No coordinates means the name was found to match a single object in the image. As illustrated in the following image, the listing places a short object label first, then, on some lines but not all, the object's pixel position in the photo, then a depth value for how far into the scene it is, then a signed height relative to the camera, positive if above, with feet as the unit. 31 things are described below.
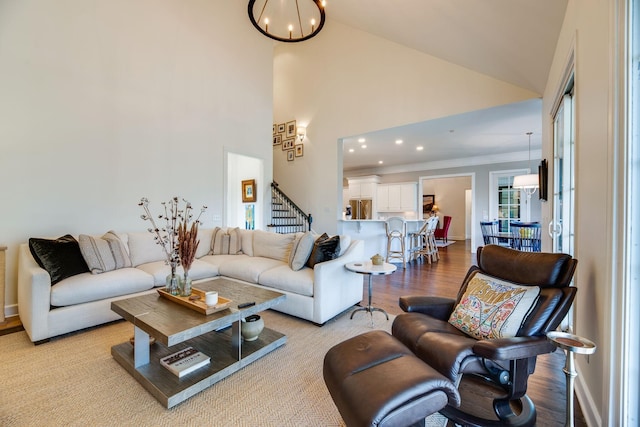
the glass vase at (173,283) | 7.72 -2.02
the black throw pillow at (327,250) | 10.11 -1.40
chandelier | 9.82 +8.23
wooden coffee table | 5.72 -3.54
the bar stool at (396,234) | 18.86 -1.53
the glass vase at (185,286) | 7.56 -2.05
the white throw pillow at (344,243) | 10.77 -1.24
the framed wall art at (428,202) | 41.52 +1.50
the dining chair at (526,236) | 17.04 -1.53
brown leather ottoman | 3.70 -2.57
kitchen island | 20.01 -1.50
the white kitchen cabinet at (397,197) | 30.81 +1.70
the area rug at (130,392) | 5.21 -3.88
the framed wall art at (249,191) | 22.02 +1.73
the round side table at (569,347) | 3.75 -1.85
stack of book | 6.16 -3.48
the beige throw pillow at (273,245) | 12.60 -1.57
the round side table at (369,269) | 9.18 -1.93
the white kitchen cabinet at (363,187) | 33.09 +3.08
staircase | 21.48 -0.29
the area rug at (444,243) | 30.96 -3.79
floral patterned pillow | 5.29 -1.97
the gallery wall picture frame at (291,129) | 22.94 +6.96
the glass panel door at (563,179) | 8.39 +1.10
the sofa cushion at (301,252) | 10.60 -1.55
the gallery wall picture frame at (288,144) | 23.21 +5.82
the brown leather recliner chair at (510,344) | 4.65 -2.46
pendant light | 16.03 +1.83
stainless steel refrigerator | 33.22 +0.47
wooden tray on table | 6.56 -2.28
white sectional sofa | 8.18 -2.48
